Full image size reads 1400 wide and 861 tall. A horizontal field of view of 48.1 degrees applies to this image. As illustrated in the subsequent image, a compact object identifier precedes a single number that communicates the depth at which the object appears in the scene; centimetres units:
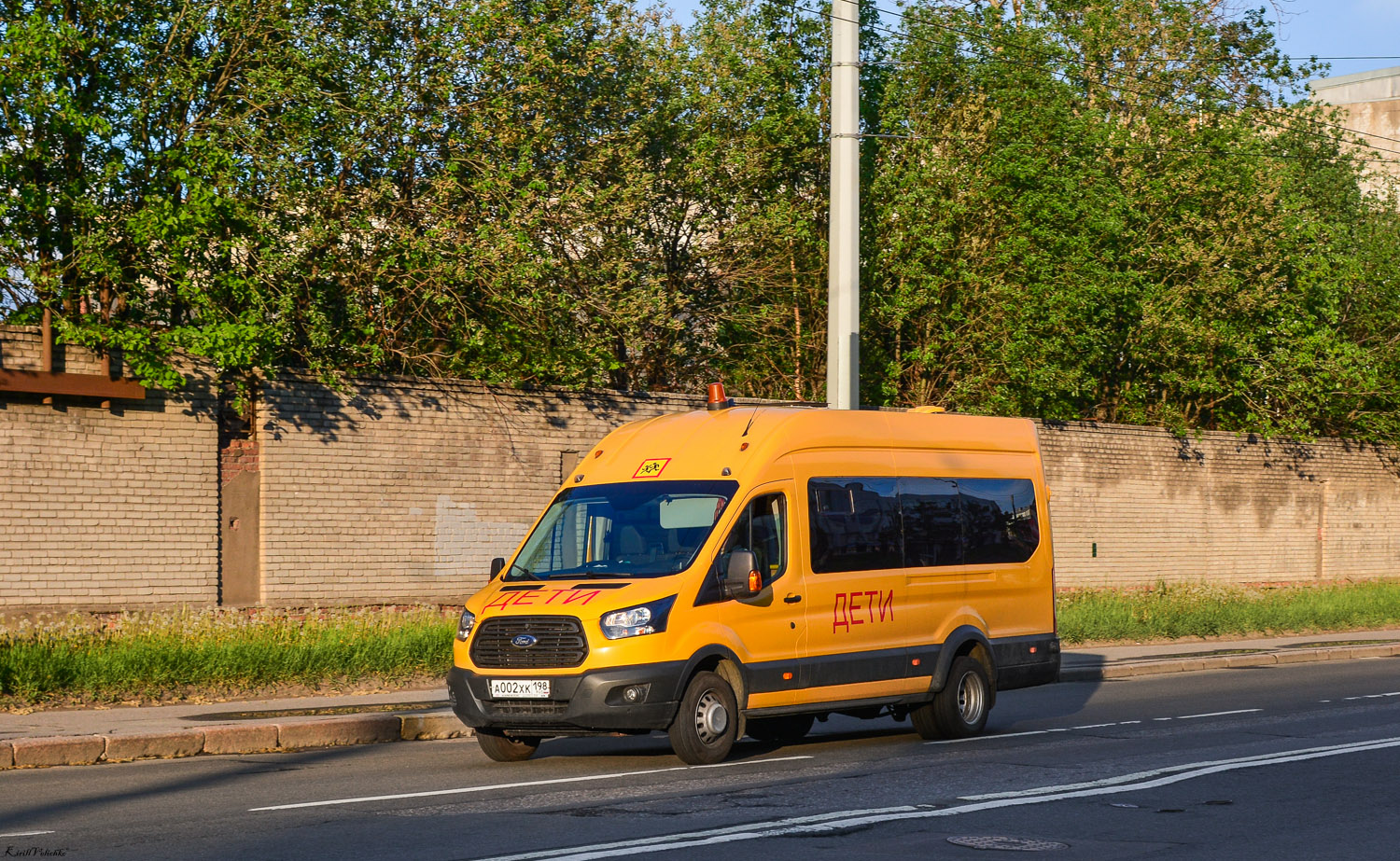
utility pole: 1859
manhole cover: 791
